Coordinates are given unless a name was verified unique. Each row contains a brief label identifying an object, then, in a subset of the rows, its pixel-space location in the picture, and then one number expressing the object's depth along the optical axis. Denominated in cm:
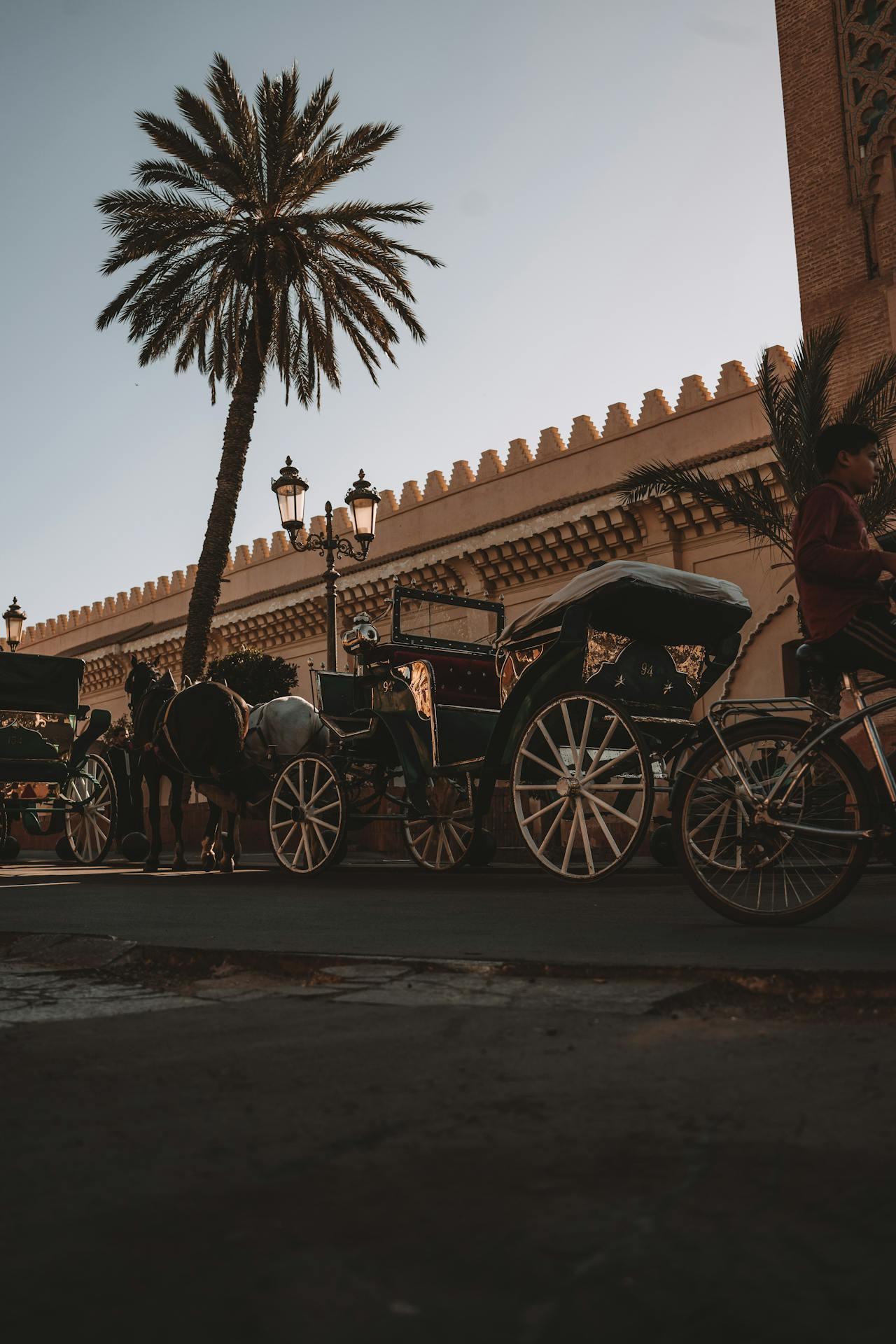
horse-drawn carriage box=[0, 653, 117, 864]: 1233
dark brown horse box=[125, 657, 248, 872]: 1030
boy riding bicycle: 404
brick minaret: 1947
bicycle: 404
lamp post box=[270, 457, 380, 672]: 1656
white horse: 1038
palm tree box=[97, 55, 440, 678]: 1978
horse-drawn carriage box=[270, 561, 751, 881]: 633
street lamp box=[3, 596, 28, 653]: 2616
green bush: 2170
